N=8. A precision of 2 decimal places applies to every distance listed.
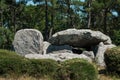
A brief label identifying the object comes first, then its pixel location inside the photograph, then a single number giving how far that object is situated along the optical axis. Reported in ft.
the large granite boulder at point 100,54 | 72.74
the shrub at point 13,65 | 40.42
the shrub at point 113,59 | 48.75
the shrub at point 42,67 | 40.11
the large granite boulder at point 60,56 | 59.57
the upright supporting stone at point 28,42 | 75.31
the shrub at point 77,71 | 38.17
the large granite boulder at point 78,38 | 77.87
